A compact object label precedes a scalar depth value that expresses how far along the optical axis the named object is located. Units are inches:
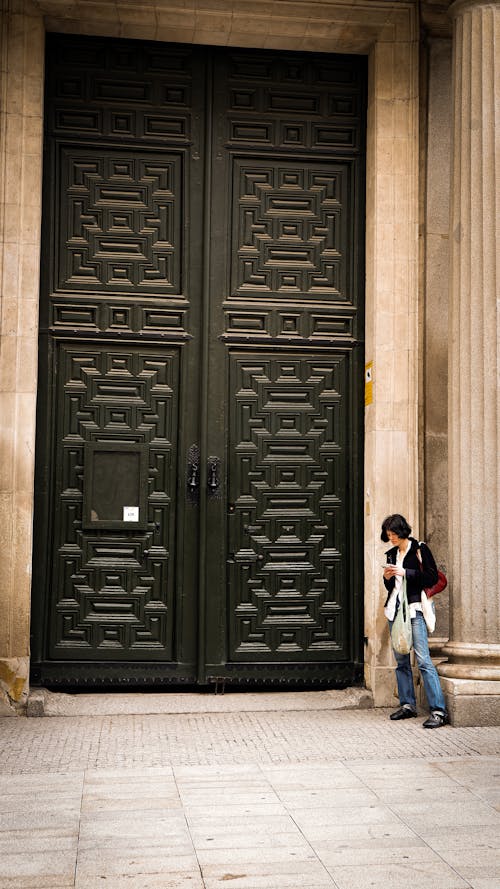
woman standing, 305.7
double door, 328.5
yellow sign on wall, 336.5
